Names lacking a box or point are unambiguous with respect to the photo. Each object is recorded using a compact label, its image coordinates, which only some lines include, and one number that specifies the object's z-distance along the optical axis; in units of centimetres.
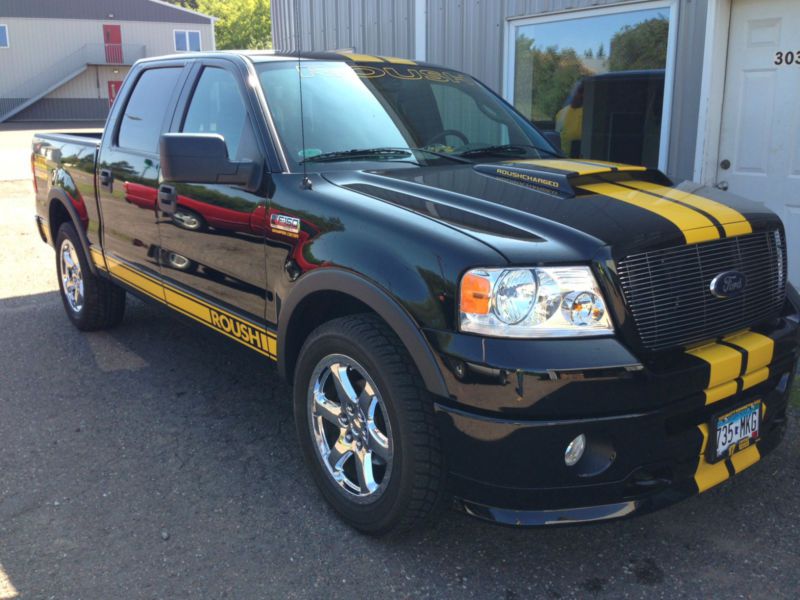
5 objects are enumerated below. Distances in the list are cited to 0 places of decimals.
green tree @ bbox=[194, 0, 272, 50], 5969
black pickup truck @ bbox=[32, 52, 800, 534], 240
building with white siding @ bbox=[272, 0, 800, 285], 580
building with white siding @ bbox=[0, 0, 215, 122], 3809
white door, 566
